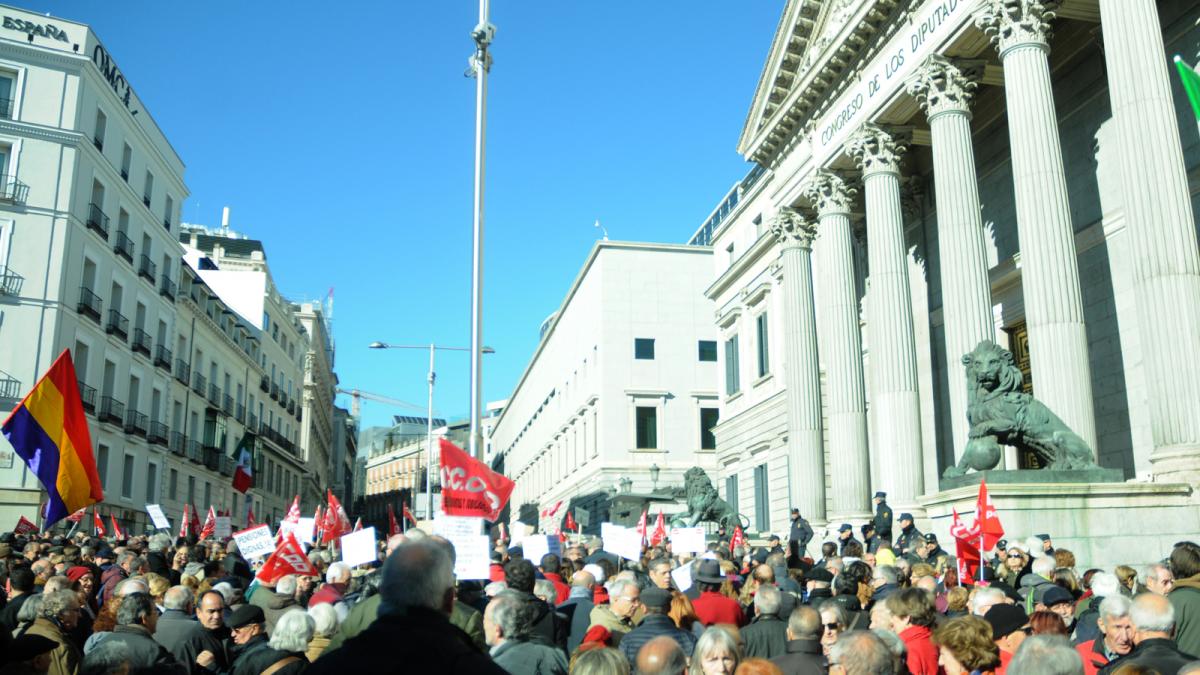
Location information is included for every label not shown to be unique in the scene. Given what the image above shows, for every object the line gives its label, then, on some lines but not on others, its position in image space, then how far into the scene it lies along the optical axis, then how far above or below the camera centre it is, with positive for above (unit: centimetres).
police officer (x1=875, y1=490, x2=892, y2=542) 1859 +40
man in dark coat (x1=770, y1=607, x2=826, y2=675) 580 -58
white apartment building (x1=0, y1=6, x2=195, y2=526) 3312 +1037
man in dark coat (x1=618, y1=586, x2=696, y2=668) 668 -53
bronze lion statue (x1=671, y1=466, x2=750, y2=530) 2872 +106
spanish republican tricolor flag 1523 +161
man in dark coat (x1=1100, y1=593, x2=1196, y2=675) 521 -48
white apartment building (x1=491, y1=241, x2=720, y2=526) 5466 +924
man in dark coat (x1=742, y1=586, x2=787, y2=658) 710 -58
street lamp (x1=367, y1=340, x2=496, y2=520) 4376 +812
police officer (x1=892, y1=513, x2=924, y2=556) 1620 +12
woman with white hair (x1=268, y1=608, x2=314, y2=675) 605 -52
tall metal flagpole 1563 +511
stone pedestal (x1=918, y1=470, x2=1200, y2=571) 1507 +40
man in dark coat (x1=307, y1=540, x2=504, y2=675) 320 -26
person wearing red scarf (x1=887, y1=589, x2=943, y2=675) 611 -48
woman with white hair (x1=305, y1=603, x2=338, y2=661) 671 -51
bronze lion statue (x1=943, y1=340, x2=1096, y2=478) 1594 +180
